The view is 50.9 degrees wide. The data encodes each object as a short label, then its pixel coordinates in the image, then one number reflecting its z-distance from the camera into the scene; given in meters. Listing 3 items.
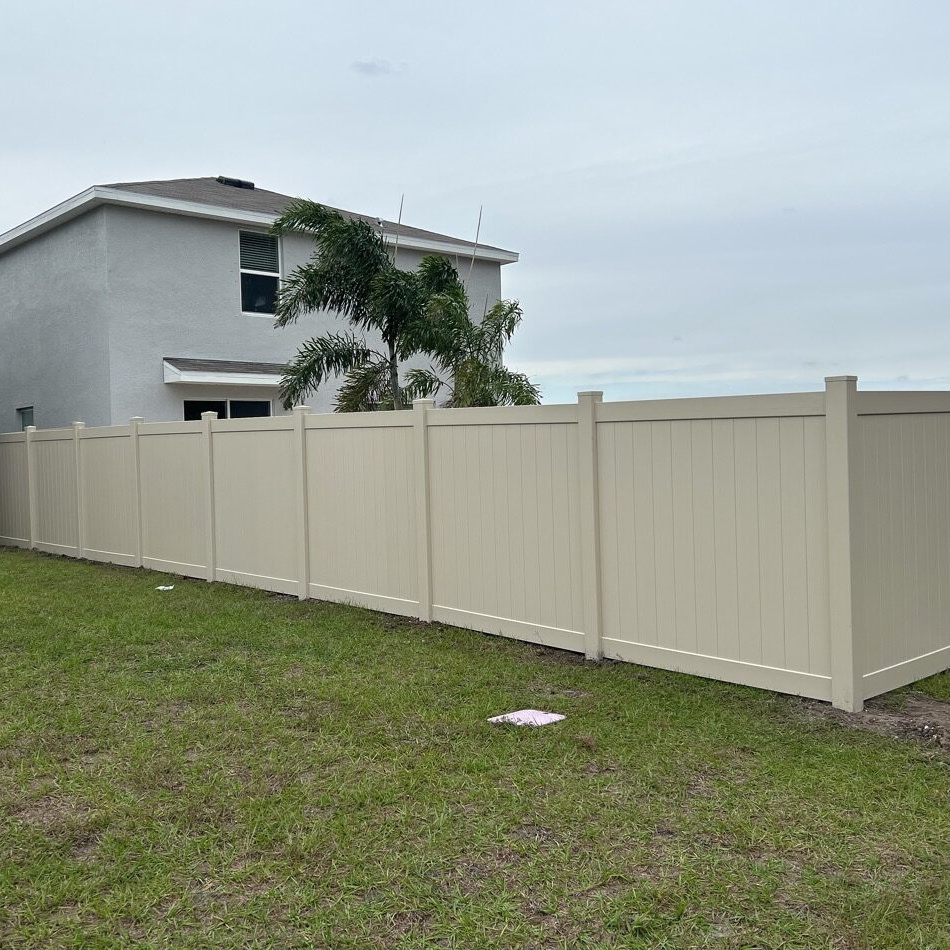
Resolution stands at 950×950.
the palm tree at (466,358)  14.01
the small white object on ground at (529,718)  5.80
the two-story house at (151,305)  16.61
